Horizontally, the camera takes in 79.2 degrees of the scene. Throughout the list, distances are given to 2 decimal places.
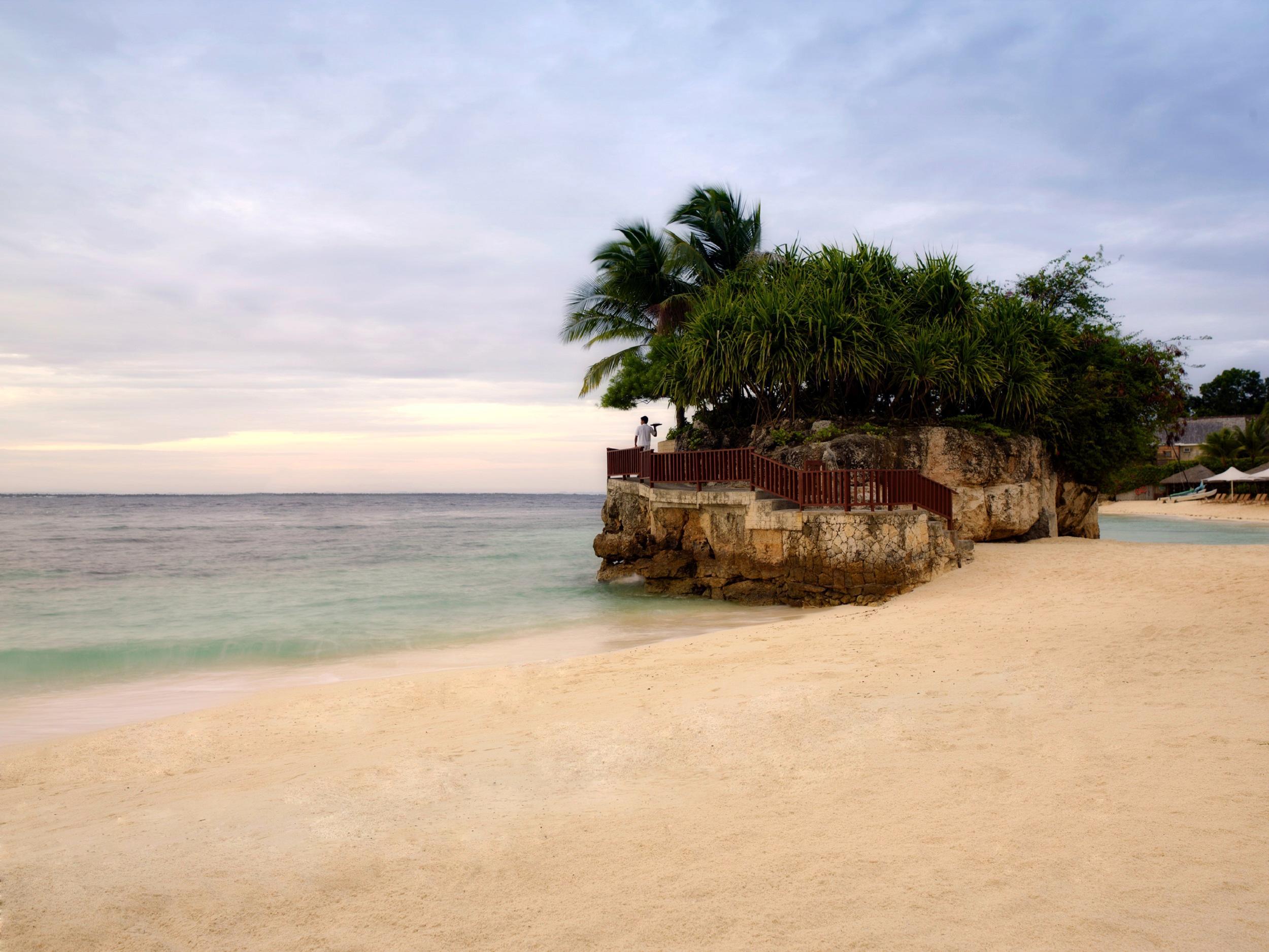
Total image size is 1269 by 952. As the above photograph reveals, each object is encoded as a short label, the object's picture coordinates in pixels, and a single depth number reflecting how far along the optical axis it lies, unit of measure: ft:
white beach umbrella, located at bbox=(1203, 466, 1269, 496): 137.39
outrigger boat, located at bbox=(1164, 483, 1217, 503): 171.12
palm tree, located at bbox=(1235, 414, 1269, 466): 169.58
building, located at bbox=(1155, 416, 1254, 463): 207.72
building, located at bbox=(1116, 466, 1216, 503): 185.37
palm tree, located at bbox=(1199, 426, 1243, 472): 173.37
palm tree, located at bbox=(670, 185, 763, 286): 78.07
